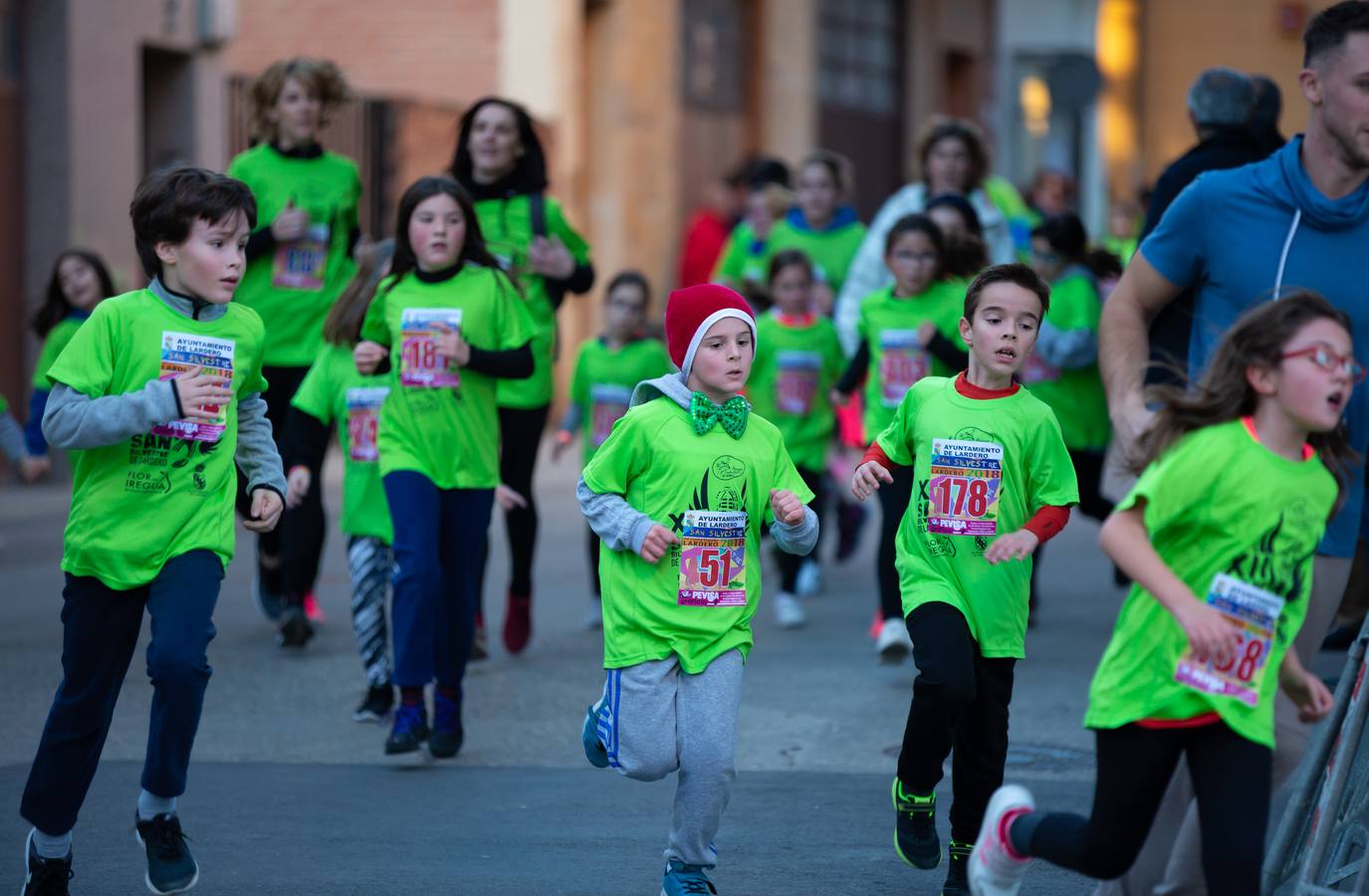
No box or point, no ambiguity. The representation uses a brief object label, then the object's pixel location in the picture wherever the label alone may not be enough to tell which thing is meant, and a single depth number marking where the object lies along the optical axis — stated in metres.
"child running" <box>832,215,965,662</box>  17.69
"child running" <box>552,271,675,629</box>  19.81
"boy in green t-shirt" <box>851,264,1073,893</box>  10.73
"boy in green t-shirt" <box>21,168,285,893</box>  10.20
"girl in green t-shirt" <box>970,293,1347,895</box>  8.27
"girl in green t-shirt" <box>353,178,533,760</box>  14.09
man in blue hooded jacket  9.68
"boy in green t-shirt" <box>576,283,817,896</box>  10.27
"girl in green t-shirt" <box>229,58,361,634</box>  17.83
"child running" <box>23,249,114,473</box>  20.80
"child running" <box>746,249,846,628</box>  21.03
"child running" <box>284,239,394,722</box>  15.06
